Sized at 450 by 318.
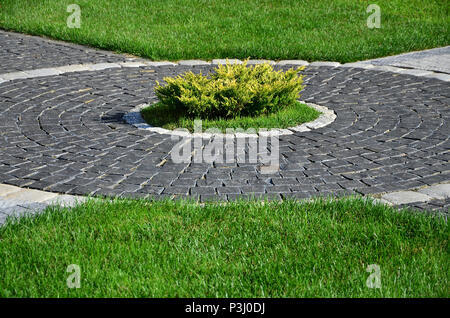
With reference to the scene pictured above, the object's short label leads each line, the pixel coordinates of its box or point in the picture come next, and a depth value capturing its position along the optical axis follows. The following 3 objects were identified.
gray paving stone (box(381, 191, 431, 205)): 5.32
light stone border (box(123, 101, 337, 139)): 7.18
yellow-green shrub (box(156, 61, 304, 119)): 7.36
